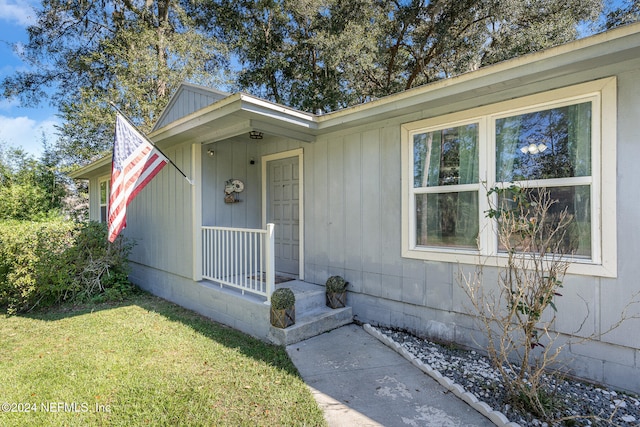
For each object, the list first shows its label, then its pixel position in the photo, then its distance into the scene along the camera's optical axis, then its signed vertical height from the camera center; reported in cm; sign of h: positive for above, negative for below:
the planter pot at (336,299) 435 -122
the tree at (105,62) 1196 +602
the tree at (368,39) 944 +571
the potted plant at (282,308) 372 -116
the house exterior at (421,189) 270 +26
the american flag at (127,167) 421 +61
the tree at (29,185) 1252 +115
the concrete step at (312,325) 370 -143
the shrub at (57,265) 523 -94
